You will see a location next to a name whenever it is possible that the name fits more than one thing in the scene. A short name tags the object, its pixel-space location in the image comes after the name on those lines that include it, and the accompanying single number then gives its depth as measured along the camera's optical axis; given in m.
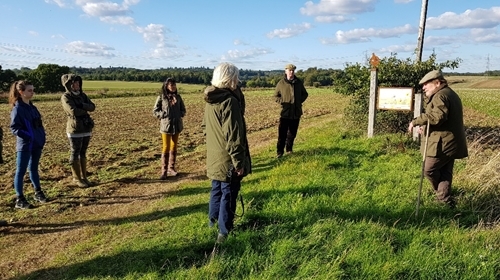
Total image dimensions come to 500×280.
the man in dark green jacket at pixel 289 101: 8.29
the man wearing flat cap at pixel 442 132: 5.10
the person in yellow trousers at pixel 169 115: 7.50
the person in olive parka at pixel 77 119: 6.73
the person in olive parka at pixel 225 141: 3.97
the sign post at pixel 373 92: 9.98
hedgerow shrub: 10.66
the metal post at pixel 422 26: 11.80
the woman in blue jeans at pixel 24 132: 5.90
